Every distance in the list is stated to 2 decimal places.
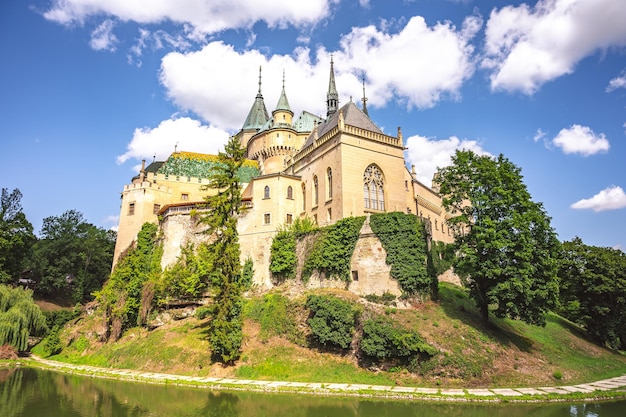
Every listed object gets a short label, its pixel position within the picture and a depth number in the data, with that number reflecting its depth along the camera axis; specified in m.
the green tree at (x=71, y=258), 51.53
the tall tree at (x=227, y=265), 26.09
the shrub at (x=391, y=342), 23.27
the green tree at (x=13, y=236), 46.34
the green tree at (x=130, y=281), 34.41
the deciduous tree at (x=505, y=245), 24.69
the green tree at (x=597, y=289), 34.19
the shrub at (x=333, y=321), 25.59
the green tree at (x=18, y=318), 33.59
